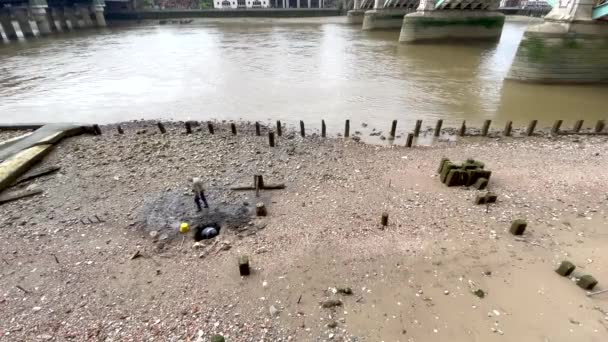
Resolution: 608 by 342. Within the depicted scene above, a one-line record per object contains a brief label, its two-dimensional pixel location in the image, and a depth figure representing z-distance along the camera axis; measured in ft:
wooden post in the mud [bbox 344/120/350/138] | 47.14
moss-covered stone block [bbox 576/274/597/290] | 19.26
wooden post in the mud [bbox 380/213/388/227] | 26.05
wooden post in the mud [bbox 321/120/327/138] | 47.09
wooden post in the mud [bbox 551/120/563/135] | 46.86
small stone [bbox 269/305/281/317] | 19.40
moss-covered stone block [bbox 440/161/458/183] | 32.07
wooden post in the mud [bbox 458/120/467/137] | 48.03
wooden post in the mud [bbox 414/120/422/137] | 46.78
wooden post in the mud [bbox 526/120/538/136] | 46.27
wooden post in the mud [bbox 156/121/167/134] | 46.76
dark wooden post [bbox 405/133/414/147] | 43.78
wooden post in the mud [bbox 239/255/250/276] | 21.48
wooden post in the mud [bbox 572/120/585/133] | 46.78
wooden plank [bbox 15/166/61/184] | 34.31
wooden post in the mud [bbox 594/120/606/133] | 46.53
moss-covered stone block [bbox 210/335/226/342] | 16.12
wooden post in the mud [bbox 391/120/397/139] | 47.10
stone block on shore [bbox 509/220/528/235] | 24.00
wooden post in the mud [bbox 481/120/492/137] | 46.59
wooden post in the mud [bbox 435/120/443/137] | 47.58
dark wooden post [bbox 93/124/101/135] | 47.03
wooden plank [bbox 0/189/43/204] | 31.14
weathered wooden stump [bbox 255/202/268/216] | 28.17
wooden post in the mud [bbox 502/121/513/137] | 46.75
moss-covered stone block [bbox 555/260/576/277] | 20.31
